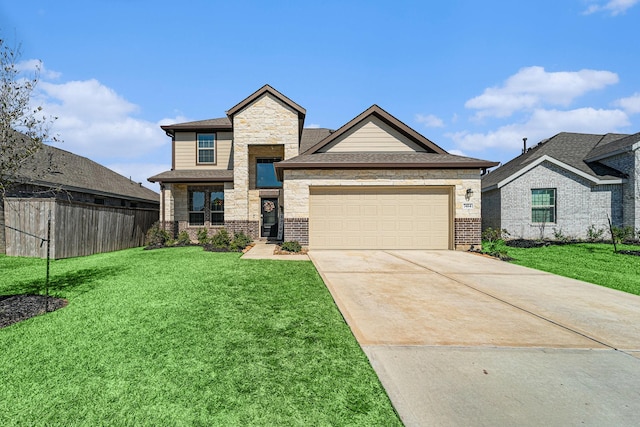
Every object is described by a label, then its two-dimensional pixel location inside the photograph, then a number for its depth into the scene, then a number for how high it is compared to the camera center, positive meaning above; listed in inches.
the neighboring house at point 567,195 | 560.1 +54.5
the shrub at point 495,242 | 403.8 -39.8
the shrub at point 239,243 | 462.6 -45.2
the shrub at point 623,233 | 506.8 -18.8
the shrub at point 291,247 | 413.1 -44.3
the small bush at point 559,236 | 559.2 -28.2
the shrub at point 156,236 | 528.7 -41.2
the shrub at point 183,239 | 552.5 -47.7
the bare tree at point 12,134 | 173.8 +50.2
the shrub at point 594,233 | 555.5 -21.0
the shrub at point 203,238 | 512.5 -42.6
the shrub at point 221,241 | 478.9 -43.1
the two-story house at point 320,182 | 451.5 +62.5
